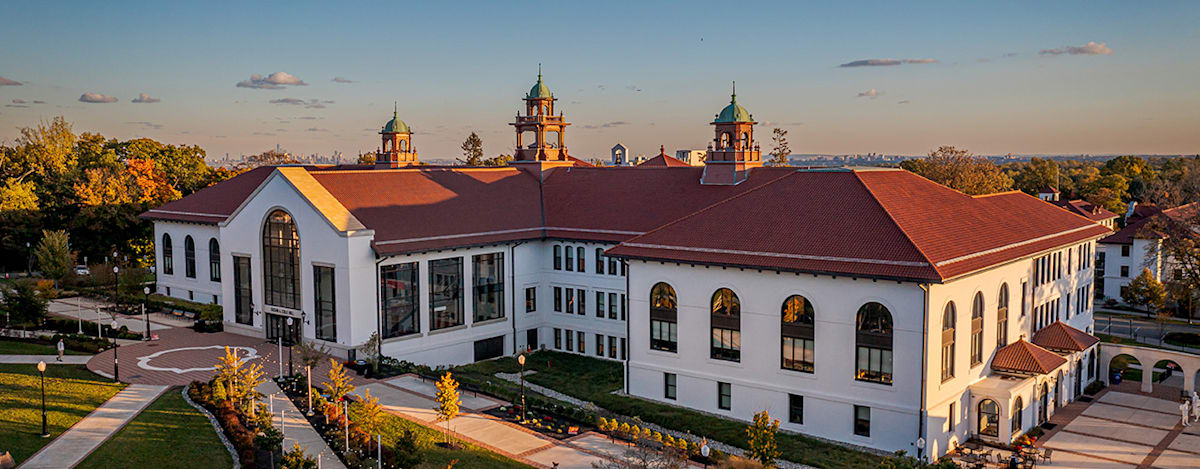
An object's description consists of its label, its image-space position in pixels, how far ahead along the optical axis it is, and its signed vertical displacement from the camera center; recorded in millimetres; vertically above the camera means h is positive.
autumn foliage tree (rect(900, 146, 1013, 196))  82812 +633
